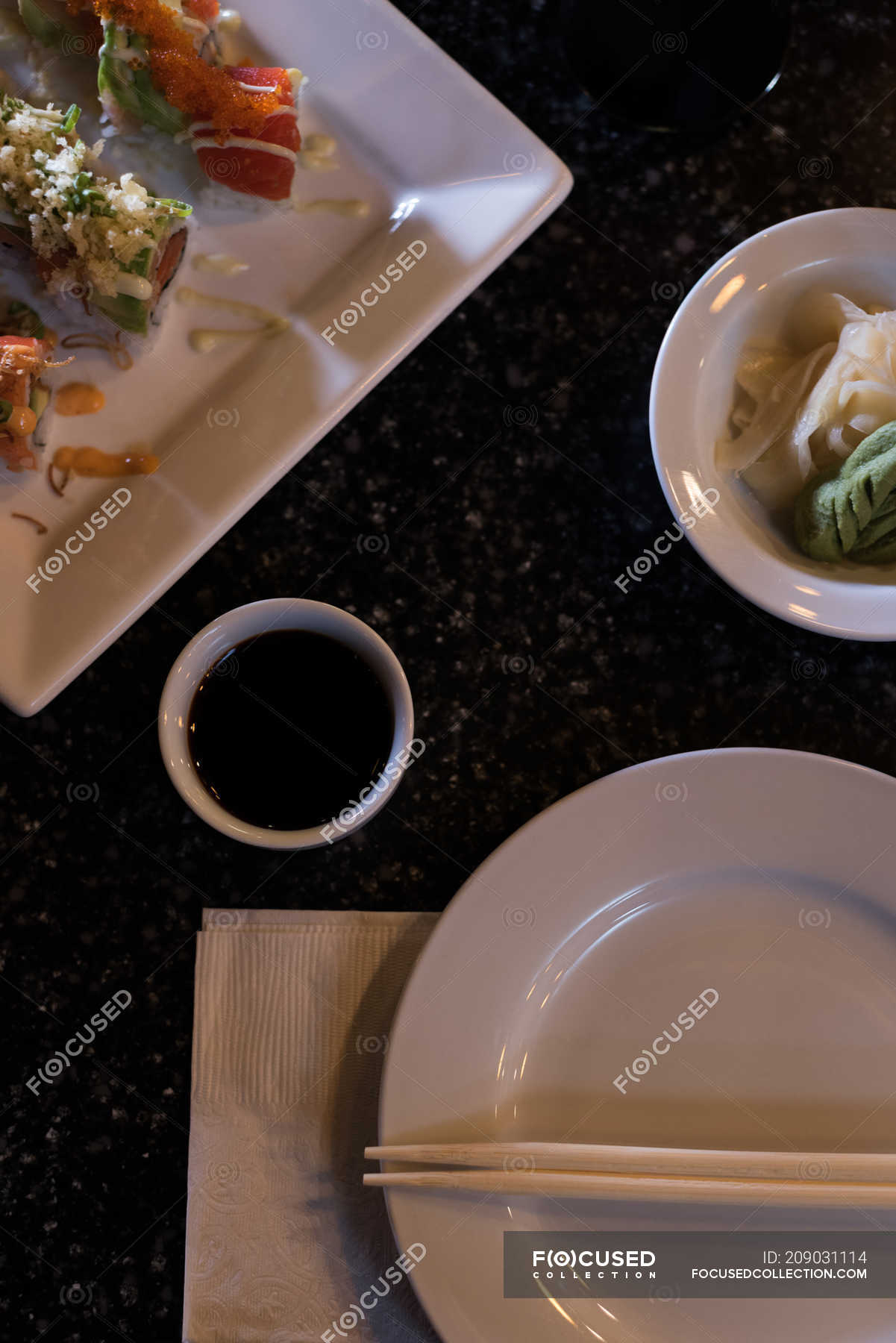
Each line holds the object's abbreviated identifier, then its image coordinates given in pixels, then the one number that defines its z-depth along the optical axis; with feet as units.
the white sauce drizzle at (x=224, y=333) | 1.91
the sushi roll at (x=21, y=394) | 1.83
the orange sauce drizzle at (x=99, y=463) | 1.88
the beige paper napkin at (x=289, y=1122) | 1.80
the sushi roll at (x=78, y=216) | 1.86
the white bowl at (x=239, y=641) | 1.76
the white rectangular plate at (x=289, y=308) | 1.82
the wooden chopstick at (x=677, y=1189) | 1.75
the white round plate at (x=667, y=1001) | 1.76
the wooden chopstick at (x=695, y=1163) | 1.76
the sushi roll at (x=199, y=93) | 1.87
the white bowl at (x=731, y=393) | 1.75
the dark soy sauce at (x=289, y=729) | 1.81
